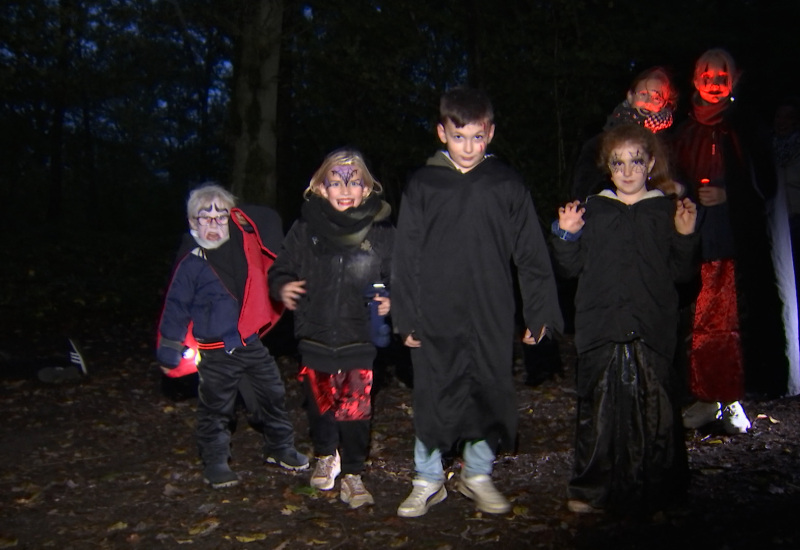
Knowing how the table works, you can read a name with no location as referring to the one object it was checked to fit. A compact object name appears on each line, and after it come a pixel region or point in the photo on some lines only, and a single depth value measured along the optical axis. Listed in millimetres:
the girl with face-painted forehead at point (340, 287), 4984
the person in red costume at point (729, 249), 5520
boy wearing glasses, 5262
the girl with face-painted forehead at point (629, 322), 4539
